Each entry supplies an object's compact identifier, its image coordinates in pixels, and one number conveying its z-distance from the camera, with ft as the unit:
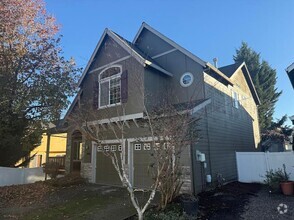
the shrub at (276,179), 30.50
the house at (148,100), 35.09
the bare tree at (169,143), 20.70
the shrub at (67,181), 38.04
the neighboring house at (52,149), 68.61
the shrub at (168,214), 19.19
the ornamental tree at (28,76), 37.01
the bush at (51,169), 44.16
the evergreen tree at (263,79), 93.30
